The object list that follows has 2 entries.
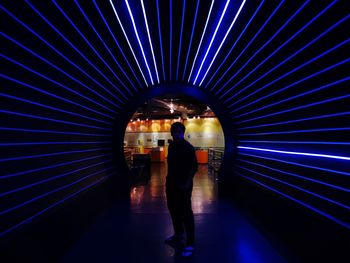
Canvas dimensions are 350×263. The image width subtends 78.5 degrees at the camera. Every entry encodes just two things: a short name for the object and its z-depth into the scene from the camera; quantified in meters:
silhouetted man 2.76
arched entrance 5.34
